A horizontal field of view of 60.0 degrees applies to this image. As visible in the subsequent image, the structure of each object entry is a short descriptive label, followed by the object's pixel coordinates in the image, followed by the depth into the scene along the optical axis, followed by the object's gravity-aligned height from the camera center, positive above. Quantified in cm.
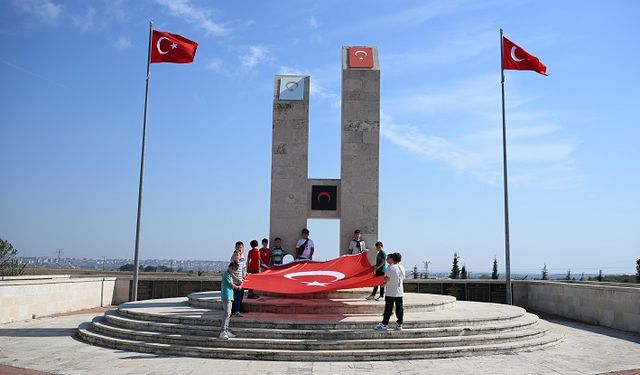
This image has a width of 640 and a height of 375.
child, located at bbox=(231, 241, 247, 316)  1304 -57
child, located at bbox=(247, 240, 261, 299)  1525 -22
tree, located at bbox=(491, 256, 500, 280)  4352 -115
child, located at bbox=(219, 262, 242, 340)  1204 -108
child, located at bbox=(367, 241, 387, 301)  1407 -20
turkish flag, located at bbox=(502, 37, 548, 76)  2264 +805
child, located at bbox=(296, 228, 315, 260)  1744 +13
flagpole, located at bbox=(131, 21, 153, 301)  1995 +201
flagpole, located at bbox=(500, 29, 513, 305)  2062 +175
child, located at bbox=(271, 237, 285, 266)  1772 -5
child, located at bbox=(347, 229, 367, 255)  1731 +26
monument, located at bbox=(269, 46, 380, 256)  1886 +294
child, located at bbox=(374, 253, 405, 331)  1232 -85
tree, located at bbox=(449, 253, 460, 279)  4691 -124
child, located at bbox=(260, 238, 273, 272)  1620 -17
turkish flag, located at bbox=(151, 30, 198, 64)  2195 +788
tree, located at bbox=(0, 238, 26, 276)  3231 -64
